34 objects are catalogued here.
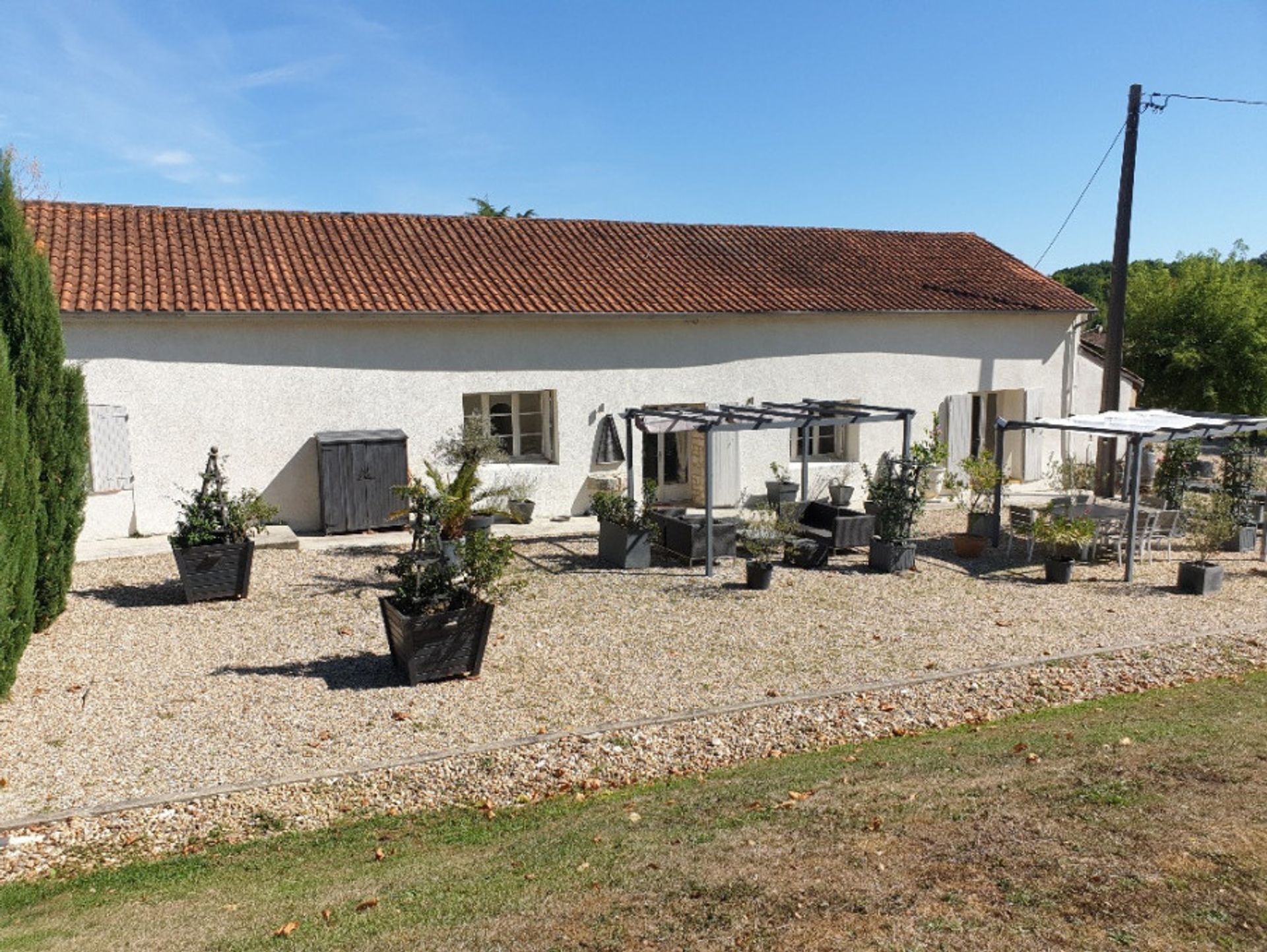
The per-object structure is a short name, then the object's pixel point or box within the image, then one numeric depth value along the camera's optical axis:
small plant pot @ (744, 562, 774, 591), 10.69
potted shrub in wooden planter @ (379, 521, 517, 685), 7.43
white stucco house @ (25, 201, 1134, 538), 12.89
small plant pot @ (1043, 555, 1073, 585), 11.35
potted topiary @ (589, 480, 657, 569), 11.73
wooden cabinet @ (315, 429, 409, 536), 13.33
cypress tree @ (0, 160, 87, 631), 8.62
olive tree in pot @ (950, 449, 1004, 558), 12.69
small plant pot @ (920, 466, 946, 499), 17.17
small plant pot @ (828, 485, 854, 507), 15.88
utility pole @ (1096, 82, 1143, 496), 16.12
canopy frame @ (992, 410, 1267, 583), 11.34
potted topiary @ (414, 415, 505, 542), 12.94
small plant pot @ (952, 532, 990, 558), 12.63
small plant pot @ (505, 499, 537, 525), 14.45
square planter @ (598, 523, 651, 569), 11.71
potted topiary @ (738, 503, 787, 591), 10.71
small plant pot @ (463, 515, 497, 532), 12.79
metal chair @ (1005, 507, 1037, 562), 12.59
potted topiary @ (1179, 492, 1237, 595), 10.70
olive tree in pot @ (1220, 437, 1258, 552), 12.98
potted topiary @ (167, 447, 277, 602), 9.82
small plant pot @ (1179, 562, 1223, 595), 10.67
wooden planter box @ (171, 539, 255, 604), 9.80
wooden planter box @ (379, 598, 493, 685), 7.37
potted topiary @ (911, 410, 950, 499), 12.20
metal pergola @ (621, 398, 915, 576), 11.41
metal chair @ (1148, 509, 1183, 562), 12.49
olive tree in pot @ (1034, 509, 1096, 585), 11.38
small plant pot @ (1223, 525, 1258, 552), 13.05
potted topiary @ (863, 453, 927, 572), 11.70
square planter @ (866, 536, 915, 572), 11.73
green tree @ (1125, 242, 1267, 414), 22.98
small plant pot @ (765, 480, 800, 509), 15.52
